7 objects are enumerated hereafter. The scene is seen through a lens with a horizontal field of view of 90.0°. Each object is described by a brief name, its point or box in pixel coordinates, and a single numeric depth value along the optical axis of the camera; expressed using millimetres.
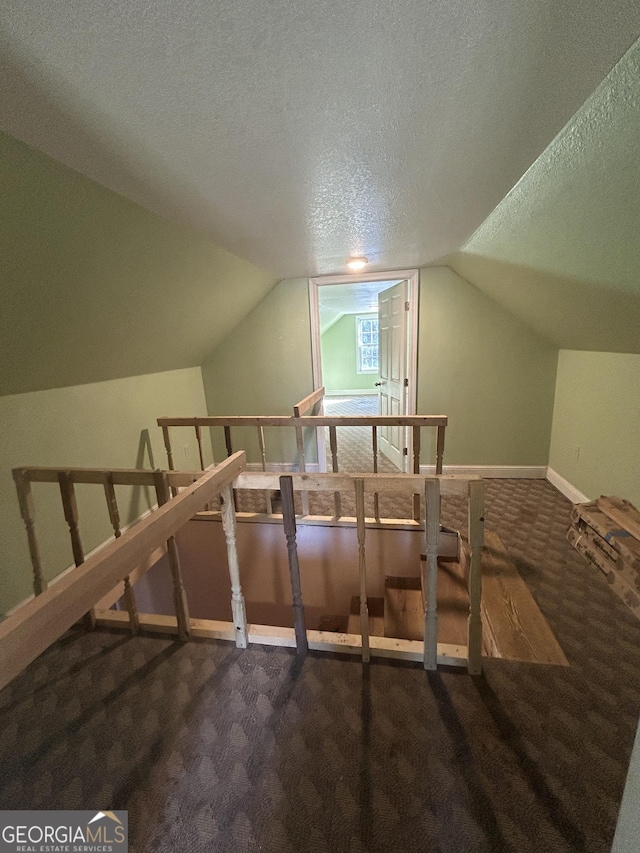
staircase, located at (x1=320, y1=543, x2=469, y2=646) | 1751
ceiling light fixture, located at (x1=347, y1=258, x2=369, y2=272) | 2697
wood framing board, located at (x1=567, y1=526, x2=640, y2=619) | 1560
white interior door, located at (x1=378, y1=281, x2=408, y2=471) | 3394
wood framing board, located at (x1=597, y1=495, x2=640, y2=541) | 1730
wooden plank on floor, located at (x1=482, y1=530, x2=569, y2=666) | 1423
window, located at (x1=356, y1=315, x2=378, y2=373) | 8195
